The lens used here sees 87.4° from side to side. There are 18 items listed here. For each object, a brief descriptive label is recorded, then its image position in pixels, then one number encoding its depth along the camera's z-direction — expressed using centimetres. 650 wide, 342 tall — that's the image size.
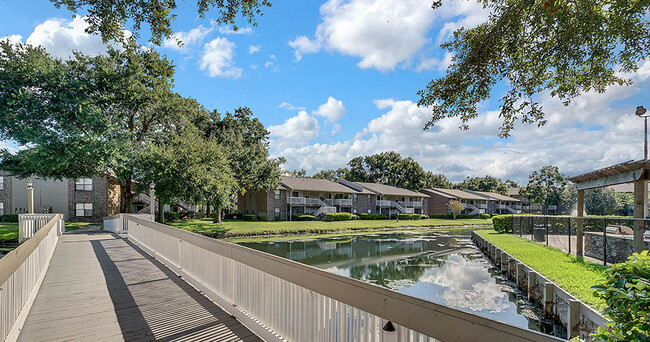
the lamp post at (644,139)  909
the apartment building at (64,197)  3027
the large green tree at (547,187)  6234
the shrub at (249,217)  3578
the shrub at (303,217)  3723
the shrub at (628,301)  193
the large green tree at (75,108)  1955
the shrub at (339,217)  3803
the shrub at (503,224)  2489
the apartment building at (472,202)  5541
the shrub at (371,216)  4316
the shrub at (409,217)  4698
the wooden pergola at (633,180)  844
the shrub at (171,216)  3284
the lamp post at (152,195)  1798
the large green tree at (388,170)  6450
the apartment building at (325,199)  3825
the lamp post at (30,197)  1599
